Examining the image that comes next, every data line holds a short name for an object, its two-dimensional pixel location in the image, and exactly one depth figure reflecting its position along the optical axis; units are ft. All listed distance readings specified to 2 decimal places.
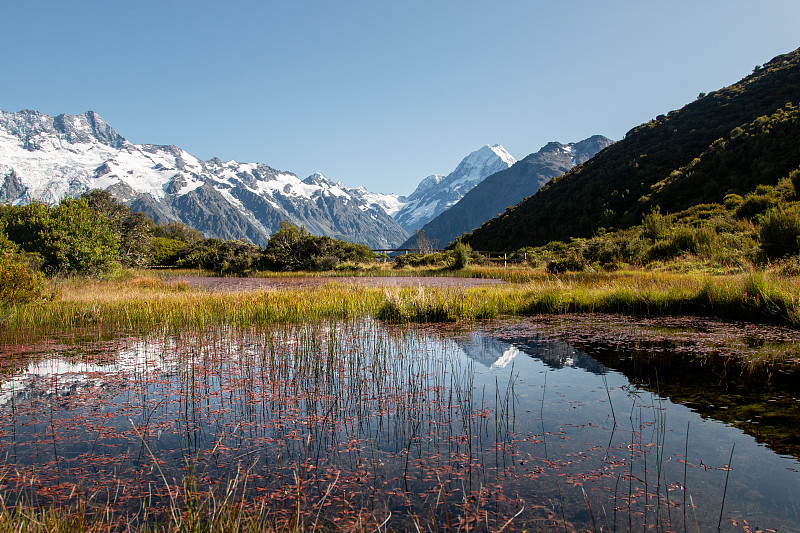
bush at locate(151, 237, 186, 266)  147.64
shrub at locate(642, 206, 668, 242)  83.15
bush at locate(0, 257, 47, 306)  40.11
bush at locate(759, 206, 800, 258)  50.01
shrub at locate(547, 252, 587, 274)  72.95
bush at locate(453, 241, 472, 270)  108.88
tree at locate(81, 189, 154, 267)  118.33
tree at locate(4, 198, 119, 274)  75.36
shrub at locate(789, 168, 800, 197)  81.77
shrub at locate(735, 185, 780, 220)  76.23
